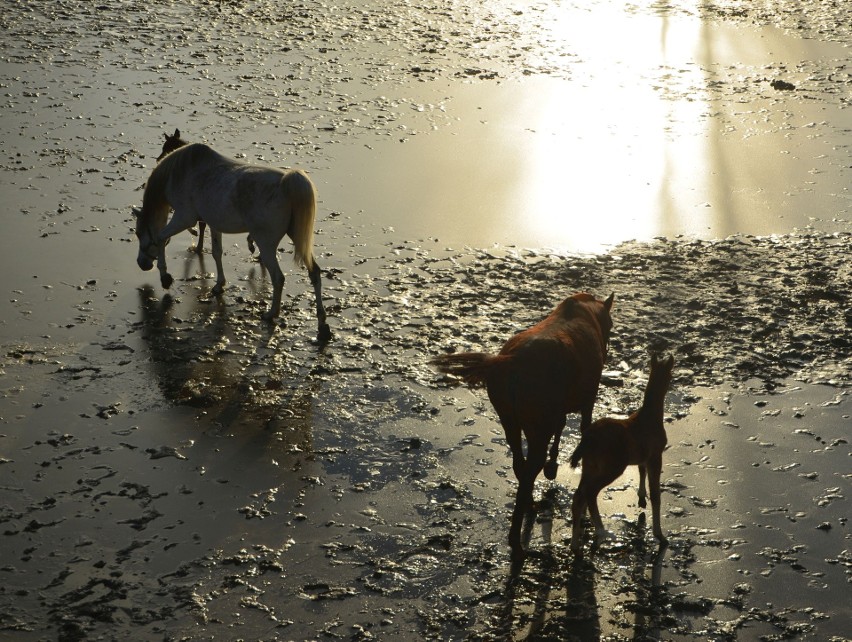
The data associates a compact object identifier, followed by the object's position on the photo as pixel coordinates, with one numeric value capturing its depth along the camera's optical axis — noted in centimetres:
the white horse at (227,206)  1509
